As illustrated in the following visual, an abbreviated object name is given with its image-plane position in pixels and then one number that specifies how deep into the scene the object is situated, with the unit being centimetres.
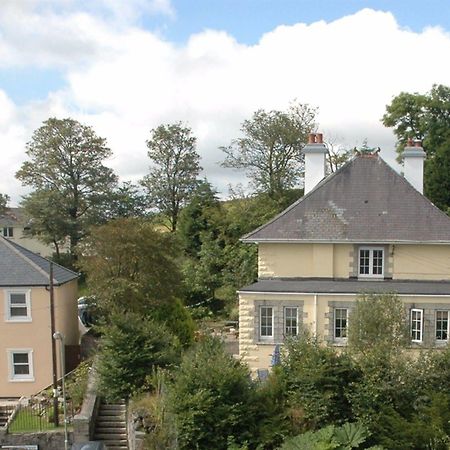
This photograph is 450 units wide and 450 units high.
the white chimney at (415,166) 2662
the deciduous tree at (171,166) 4841
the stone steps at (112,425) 1925
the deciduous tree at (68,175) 4387
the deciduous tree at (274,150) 4228
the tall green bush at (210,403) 1603
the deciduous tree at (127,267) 2352
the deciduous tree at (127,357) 1880
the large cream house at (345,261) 2258
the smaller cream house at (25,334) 2442
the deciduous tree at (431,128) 4103
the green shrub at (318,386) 1647
